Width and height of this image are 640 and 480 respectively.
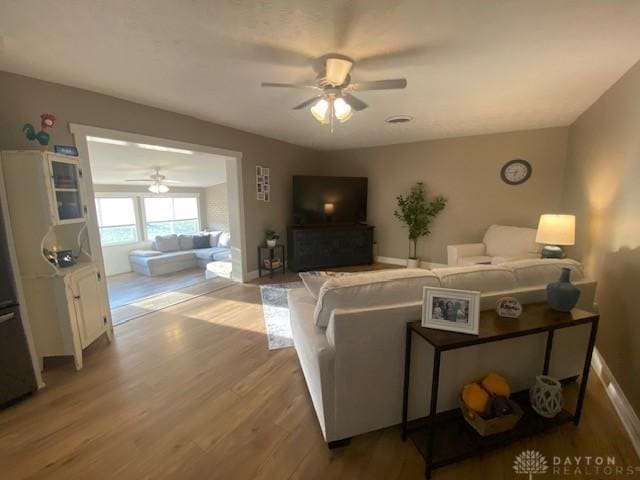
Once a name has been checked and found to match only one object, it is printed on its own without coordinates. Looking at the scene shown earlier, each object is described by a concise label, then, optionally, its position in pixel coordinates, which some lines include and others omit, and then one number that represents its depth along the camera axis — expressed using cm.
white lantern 156
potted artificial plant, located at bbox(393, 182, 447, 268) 507
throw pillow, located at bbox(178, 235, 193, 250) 665
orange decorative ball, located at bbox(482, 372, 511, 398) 154
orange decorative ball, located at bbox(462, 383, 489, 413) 149
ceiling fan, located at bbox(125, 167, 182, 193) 572
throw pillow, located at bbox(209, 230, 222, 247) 703
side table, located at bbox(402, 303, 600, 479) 129
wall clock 429
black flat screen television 519
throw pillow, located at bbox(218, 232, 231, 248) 686
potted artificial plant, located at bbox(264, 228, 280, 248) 472
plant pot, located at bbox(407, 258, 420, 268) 522
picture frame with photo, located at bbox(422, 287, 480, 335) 132
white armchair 382
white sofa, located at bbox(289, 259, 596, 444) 141
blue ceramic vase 151
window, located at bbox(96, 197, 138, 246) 604
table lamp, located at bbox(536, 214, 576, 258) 274
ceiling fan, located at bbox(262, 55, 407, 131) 195
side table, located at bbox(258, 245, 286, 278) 475
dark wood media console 503
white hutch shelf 201
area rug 267
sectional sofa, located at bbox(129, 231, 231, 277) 573
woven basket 143
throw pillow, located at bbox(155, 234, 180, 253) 636
